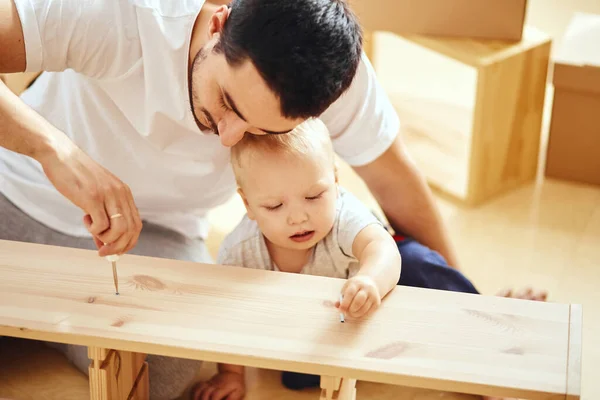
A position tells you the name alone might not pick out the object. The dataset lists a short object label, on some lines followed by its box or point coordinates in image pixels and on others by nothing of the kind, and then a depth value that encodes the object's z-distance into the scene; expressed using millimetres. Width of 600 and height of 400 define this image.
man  1651
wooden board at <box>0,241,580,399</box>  1644
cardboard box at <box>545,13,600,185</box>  2421
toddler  1842
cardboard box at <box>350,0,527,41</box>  2389
